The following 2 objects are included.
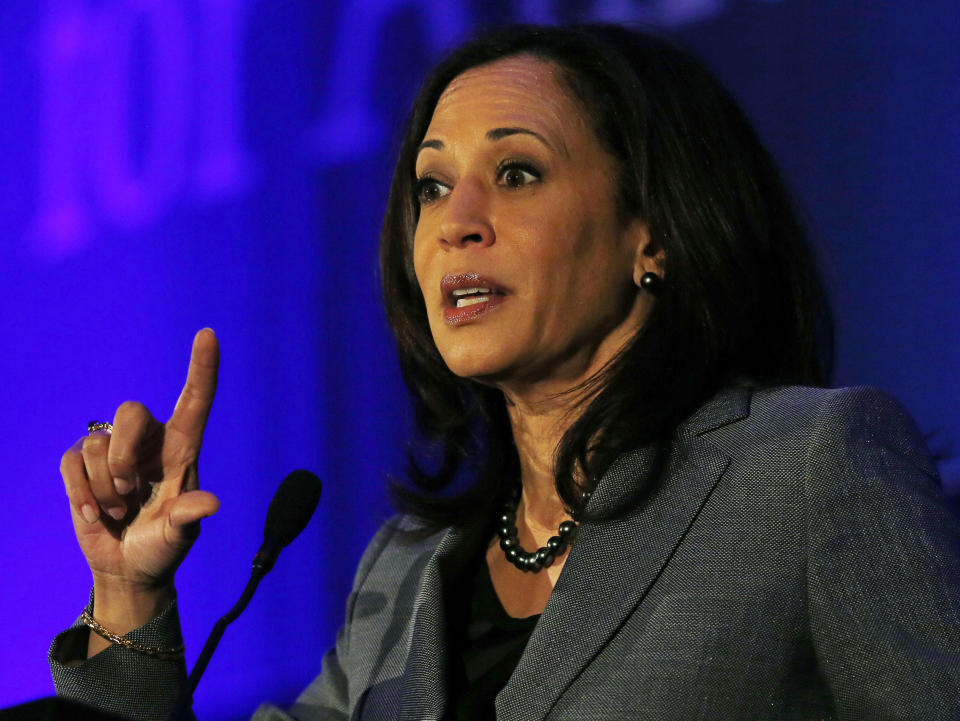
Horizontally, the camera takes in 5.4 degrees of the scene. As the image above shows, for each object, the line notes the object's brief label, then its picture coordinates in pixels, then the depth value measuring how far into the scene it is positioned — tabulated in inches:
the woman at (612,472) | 221.7
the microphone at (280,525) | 221.5
